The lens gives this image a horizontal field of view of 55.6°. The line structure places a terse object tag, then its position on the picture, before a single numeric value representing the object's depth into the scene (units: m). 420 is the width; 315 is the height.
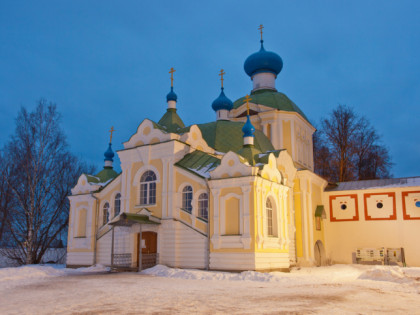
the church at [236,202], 13.26
